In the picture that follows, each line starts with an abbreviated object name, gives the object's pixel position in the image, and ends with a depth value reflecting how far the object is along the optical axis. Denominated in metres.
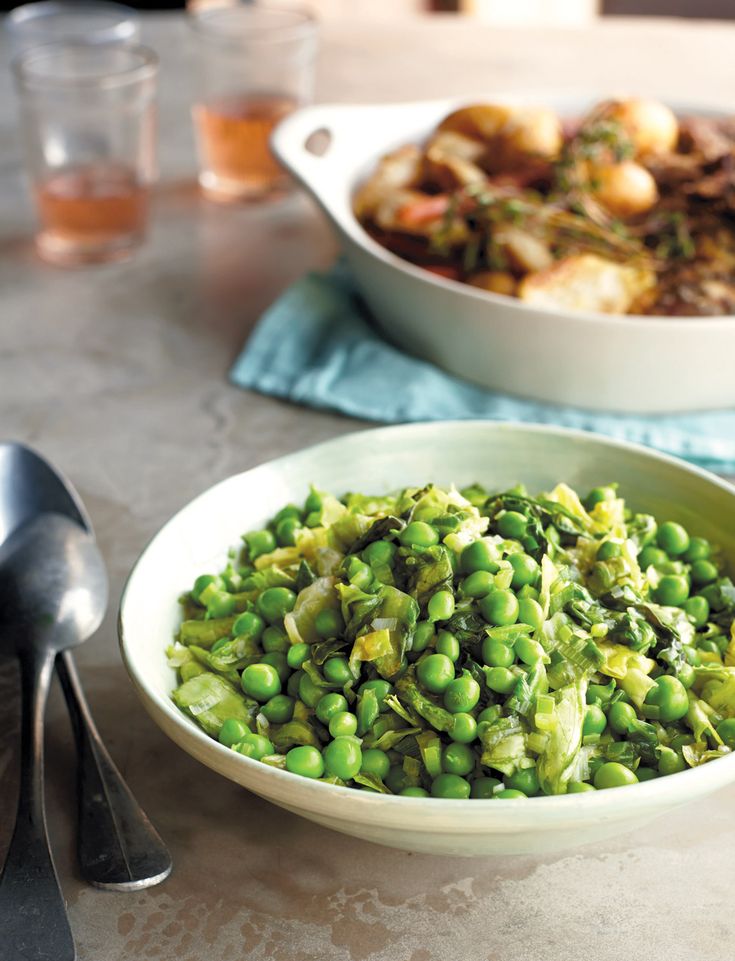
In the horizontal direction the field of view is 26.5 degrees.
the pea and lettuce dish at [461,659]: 0.44
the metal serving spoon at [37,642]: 0.43
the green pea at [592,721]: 0.44
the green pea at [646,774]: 0.44
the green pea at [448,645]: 0.44
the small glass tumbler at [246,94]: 0.87
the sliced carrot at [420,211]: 0.72
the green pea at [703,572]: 0.51
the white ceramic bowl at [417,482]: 0.40
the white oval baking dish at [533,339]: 0.64
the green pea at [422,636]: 0.45
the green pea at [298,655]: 0.46
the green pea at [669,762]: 0.44
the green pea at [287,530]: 0.52
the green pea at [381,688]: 0.44
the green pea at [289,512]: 0.53
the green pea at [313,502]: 0.53
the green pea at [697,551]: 0.52
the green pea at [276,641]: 0.47
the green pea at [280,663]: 0.47
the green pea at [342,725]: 0.44
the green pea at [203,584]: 0.50
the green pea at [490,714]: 0.43
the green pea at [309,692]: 0.45
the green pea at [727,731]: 0.45
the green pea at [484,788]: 0.43
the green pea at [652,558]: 0.51
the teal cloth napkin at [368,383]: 0.67
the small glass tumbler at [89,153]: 0.80
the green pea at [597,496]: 0.53
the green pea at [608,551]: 0.48
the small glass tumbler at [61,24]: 0.97
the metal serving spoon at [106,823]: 0.45
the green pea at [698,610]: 0.49
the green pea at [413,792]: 0.43
